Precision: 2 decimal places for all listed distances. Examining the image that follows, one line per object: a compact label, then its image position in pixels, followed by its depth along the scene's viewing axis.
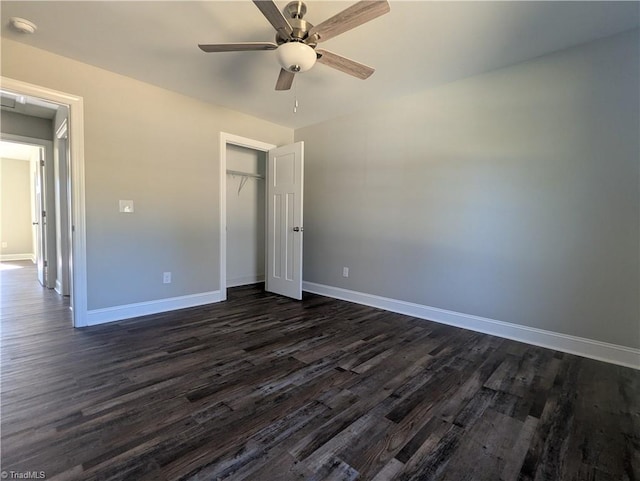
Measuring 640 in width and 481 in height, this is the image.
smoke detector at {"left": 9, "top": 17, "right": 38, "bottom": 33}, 2.14
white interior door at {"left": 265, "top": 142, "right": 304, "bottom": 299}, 4.02
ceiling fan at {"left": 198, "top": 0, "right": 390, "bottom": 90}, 1.64
